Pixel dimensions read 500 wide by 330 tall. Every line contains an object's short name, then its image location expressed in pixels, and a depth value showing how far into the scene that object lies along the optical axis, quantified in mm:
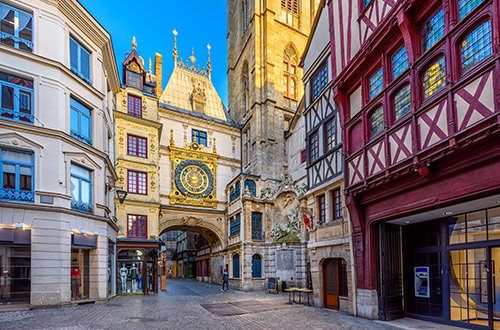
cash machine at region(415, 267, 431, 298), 9344
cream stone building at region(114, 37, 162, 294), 19469
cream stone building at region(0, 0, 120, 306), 11359
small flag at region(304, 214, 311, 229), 13945
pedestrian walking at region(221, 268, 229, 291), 22406
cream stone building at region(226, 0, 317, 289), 23188
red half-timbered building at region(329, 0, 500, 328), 6297
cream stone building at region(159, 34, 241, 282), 26734
